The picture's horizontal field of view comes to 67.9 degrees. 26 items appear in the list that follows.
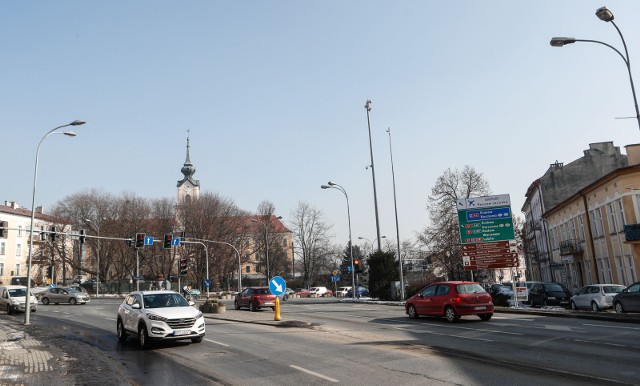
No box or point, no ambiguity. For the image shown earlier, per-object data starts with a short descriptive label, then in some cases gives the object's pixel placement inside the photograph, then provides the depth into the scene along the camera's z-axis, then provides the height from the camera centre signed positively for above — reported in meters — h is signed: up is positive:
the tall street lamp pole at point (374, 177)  36.75 +8.08
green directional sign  25.88 +2.95
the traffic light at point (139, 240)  37.09 +4.01
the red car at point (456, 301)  18.39 -0.90
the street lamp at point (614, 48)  16.38 +7.92
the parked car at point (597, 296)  24.70 -1.30
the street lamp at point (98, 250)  59.51 +5.64
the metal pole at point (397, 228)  34.69 +4.02
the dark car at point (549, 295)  29.30 -1.32
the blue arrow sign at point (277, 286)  18.98 +0.00
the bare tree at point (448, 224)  44.50 +5.15
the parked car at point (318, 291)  65.94 -0.94
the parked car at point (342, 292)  63.62 -1.19
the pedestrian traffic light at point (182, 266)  33.91 +1.69
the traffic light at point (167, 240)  37.45 +3.93
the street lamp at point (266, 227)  79.30 +9.96
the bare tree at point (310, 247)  85.06 +6.59
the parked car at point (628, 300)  20.68 -1.31
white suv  12.55 -0.72
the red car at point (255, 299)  30.17 -0.75
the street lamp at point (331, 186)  40.66 +8.26
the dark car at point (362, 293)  60.83 -1.31
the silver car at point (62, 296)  42.84 -0.06
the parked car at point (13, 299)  31.09 -0.10
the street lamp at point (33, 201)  22.38 +4.78
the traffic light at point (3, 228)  24.98 +3.69
